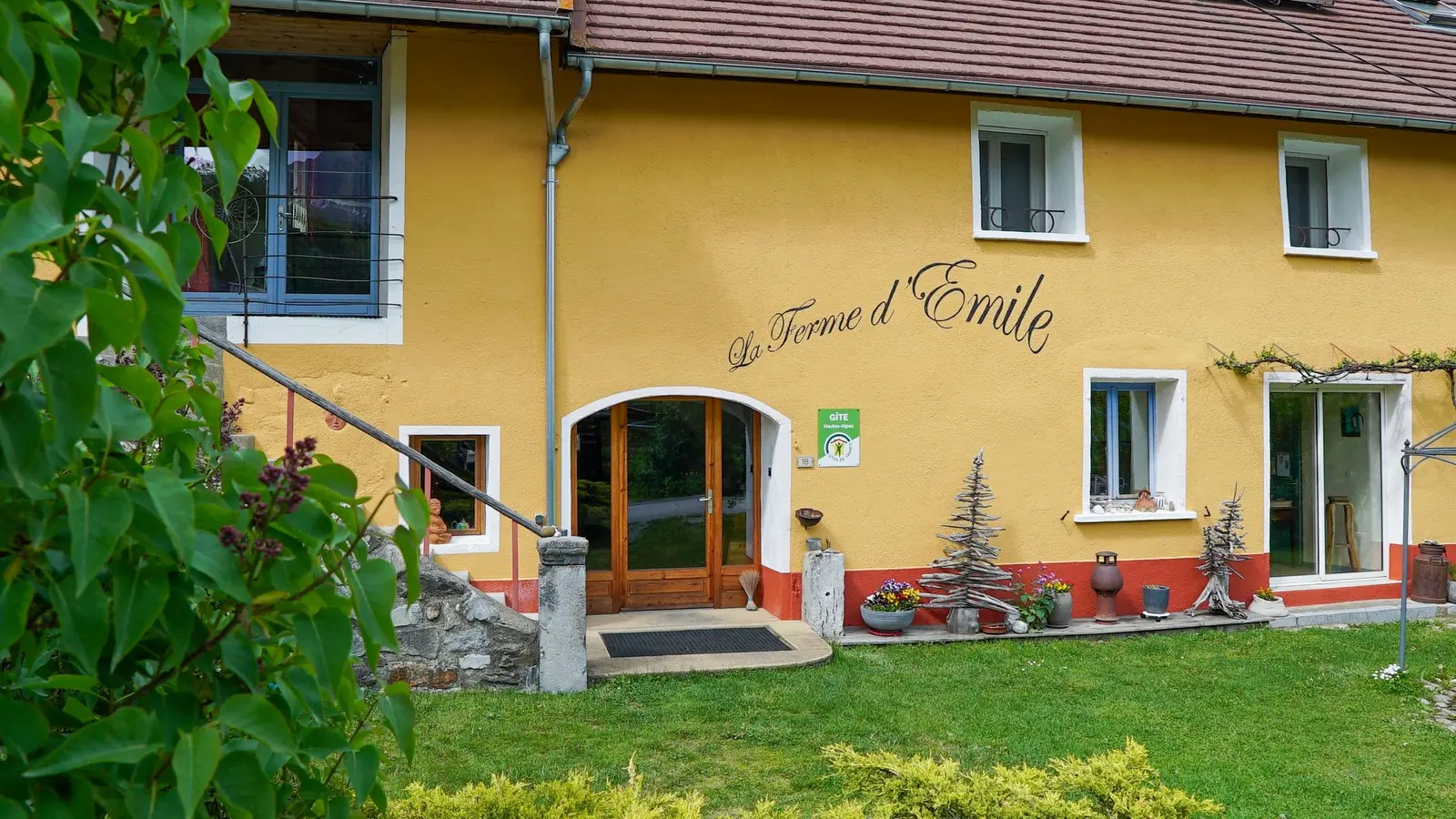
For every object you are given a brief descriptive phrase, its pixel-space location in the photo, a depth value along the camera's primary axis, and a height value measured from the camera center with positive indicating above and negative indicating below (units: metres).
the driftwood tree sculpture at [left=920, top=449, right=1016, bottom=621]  9.24 -1.02
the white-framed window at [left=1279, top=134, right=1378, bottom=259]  10.88 +2.54
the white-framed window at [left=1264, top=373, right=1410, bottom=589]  11.05 -0.32
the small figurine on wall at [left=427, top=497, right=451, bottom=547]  8.31 -0.67
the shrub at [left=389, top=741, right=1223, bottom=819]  3.01 -1.04
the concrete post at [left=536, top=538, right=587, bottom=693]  7.07 -1.11
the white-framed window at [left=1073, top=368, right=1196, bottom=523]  10.20 +0.06
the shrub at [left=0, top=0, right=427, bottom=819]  1.02 -0.06
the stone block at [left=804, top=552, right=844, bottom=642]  9.02 -1.22
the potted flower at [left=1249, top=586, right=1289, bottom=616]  10.05 -1.47
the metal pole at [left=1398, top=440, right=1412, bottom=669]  7.46 -0.48
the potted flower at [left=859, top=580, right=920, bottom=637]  9.02 -1.37
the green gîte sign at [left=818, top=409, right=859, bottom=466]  9.40 +0.06
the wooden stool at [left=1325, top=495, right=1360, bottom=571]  11.36 -0.81
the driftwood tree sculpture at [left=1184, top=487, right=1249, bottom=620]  9.93 -1.03
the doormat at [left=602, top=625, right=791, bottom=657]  8.25 -1.55
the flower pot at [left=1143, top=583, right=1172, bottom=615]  9.80 -1.37
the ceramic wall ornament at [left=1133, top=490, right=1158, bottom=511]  10.30 -0.54
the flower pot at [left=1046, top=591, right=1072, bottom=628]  9.39 -1.45
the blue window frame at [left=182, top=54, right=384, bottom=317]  8.70 +1.95
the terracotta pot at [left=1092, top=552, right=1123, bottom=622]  9.70 -1.26
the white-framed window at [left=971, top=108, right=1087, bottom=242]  10.01 +2.57
